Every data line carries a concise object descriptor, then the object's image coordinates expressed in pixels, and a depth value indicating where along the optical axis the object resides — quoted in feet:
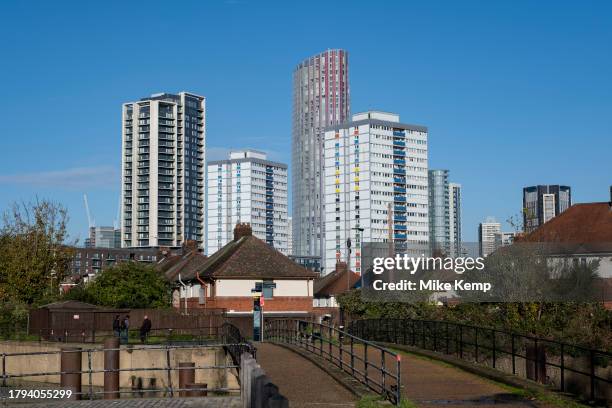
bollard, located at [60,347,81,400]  97.30
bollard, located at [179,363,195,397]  94.68
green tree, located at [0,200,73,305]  225.56
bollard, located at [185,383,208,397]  89.75
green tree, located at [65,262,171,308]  209.23
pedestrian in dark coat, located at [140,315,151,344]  163.74
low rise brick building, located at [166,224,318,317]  217.15
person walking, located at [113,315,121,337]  167.39
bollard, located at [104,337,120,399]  97.50
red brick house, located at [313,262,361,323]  324.11
